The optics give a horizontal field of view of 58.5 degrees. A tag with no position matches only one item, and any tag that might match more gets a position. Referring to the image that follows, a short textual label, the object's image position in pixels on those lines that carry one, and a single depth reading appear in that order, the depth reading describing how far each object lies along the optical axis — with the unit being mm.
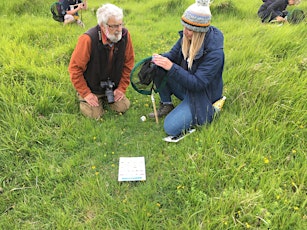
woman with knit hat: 2922
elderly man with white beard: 3258
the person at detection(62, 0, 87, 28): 6764
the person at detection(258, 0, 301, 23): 6691
